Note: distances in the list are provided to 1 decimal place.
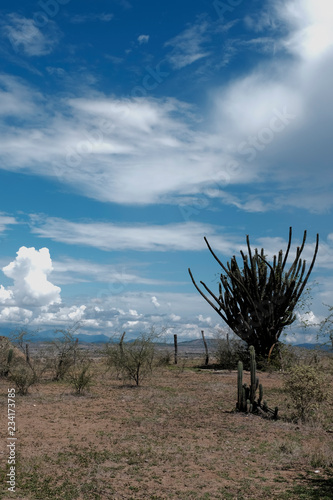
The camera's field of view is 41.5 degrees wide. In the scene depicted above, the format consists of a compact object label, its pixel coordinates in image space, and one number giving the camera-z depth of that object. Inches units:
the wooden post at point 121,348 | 798.6
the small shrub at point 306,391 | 489.7
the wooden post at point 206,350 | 1243.8
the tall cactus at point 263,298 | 982.4
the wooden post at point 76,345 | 873.4
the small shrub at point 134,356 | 779.4
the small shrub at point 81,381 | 678.5
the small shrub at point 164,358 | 1130.7
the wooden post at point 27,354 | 994.4
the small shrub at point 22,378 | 644.7
